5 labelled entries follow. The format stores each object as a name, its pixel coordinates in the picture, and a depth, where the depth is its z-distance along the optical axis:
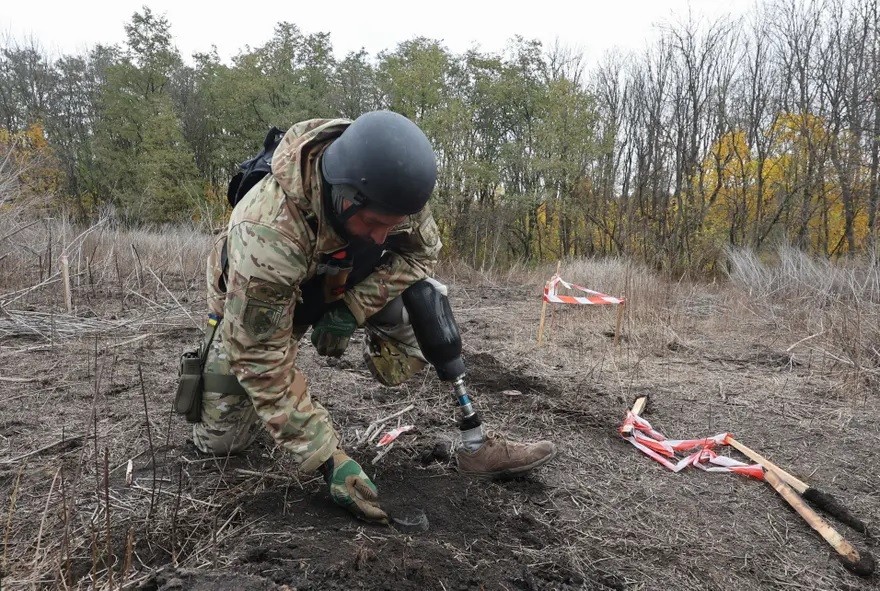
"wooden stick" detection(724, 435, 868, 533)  2.11
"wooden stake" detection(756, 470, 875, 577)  1.85
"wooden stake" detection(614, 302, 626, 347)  5.05
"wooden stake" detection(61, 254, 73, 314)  3.87
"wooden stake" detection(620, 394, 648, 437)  3.21
